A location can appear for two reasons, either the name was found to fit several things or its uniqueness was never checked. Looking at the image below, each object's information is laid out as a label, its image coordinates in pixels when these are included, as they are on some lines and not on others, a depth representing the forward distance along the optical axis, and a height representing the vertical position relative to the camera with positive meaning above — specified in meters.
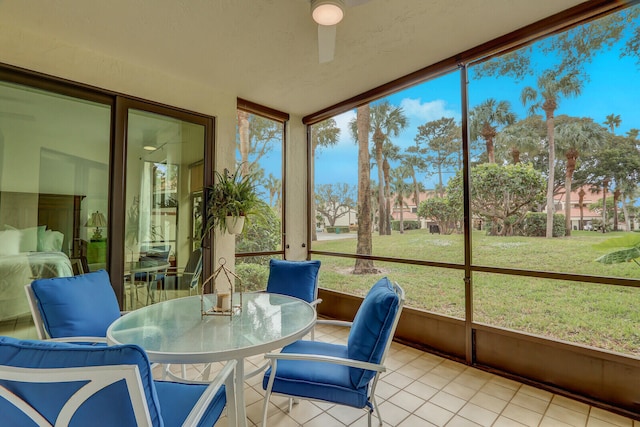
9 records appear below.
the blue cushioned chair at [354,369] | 1.61 -0.83
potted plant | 3.40 +0.23
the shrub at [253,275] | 4.12 -0.72
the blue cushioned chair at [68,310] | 1.84 -0.54
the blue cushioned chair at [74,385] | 0.86 -0.49
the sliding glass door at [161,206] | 3.09 +0.21
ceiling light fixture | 1.86 +1.35
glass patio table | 1.46 -0.61
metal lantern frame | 1.96 -0.58
